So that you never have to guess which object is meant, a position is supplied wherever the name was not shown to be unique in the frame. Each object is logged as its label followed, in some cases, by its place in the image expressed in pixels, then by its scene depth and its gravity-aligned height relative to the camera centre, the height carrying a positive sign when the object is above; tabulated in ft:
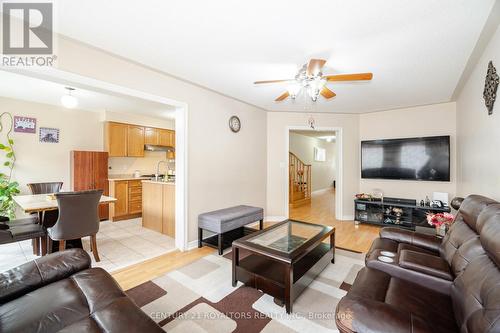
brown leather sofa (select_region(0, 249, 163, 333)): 3.40 -2.50
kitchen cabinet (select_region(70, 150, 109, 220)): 14.44 -0.28
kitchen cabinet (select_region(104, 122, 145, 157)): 15.92 +2.22
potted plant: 10.91 -0.76
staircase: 20.70 -1.61
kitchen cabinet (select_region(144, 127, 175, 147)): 17.94 +2.75
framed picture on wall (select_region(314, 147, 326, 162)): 31.53 +2.03
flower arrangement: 7.79 -1.95
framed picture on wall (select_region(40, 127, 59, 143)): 13.92 +2.23
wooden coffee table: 6.04 -3.29
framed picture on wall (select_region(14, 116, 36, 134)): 13.04 +2.73
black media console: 12.69 -2.82
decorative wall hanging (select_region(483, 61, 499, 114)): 6.33 +2.52
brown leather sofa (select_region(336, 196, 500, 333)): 3.31 -2.40
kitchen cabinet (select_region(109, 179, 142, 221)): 15.14 -2.28
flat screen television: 12.73 +0.57
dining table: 7.98 -1.45
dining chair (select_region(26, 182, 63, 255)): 9.17 -2.29
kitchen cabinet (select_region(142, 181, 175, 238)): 11.62 -2.29
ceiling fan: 6.44 +2.94
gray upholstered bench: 9.75 -2.54
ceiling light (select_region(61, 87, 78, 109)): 10.67 +3.39
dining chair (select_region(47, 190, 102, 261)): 7.84 -1.91
